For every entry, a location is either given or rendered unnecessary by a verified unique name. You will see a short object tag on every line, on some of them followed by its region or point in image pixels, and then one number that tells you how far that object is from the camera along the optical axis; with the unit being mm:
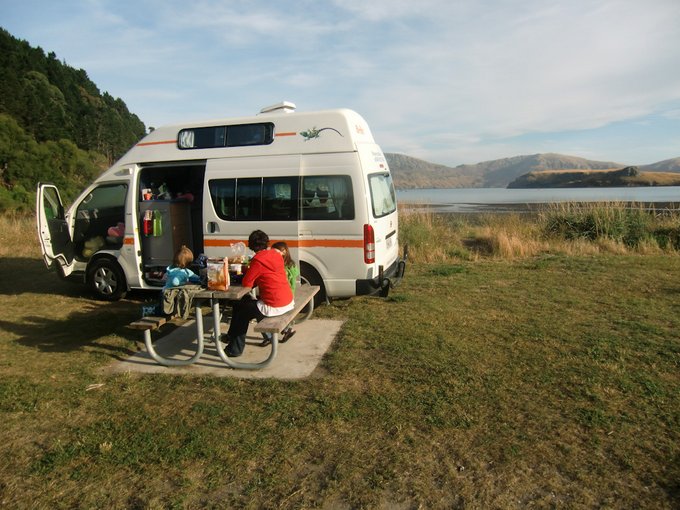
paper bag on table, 5094
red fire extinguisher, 7719
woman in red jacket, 4936
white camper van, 6504
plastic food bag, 5871
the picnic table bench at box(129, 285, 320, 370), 4785
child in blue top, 5230
